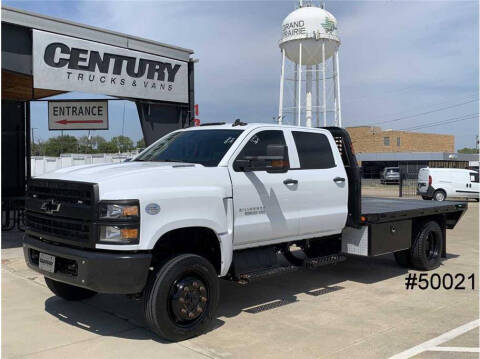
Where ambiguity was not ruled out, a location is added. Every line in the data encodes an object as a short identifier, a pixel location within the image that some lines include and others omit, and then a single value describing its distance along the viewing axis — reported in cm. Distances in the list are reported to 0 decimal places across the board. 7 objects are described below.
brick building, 5688
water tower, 3750
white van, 2452
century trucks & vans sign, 1001
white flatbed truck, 460
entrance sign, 1206
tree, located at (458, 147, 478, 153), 11800
